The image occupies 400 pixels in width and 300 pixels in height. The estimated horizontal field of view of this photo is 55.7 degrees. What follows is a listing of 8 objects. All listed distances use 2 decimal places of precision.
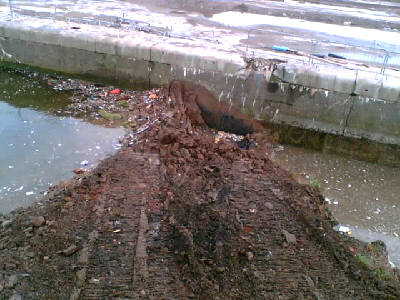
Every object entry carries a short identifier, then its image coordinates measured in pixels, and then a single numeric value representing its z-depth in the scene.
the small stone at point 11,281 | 3.74
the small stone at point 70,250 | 4.18
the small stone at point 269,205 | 5.30
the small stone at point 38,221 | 4.62
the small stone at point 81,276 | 3.86
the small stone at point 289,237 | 4.65
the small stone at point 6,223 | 4.73
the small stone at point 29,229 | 4.52
